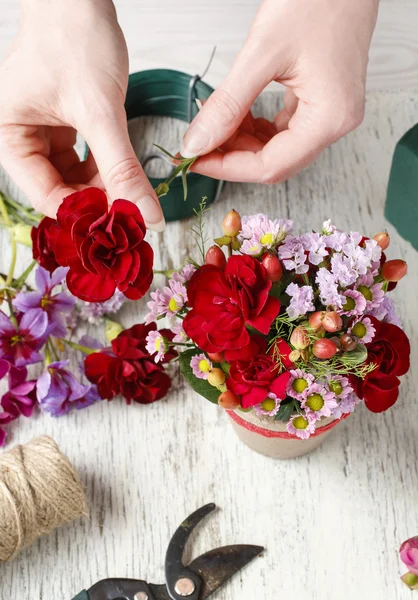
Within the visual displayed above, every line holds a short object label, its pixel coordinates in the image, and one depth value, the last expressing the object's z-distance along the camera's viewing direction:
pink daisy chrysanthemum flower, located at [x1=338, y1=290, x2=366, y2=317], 0.67
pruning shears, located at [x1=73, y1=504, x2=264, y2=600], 0.84
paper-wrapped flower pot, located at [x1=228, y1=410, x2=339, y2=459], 0.78
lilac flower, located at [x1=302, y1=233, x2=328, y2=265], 0.67
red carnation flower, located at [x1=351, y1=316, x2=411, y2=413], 0.70
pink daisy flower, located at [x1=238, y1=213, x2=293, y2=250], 0.67
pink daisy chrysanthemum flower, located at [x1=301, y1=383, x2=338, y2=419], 0.69
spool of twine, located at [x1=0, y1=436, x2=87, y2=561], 0.83
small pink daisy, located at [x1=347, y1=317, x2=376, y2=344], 0.68
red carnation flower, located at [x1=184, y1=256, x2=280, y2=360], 0.64
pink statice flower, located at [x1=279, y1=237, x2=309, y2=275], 0.68
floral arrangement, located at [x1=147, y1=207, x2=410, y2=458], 0.65
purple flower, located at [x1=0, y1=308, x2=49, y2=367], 0.92
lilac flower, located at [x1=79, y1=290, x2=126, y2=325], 0.98
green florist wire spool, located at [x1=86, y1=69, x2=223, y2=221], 1.01
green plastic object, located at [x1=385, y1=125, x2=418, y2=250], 0.97
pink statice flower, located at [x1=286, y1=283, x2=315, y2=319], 0.66
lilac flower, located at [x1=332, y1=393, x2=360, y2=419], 0.72
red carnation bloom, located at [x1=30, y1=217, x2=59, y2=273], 0.90
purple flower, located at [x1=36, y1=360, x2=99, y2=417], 0.92
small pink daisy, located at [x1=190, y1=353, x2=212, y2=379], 0.72
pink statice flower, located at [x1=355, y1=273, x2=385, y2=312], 0.69
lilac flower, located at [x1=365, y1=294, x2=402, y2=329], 0.74
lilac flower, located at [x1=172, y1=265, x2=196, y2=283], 0.73
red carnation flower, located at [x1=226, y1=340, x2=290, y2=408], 0.67
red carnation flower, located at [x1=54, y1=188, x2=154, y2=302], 0.64
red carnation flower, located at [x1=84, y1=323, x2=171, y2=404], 0.89
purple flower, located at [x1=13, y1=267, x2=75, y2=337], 0.93
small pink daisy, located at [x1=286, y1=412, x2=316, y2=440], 0.71
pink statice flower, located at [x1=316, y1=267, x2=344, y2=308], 0.65
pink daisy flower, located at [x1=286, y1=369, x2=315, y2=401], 0.69
